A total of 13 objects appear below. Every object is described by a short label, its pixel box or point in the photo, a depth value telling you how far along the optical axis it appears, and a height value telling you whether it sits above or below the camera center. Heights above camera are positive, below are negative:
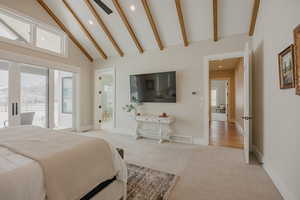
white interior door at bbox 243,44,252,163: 2.71 -0.07
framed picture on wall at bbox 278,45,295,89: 1.64 +0.39
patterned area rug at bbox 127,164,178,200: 1.83 -1.18
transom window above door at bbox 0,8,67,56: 3.58 +1.91
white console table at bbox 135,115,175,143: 4.07 -0.80
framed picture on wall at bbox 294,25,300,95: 1.43 +0.43
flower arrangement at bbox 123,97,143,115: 4.74 -0.17
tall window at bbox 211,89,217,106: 9.83 +0.23
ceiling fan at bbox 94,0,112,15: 2.29 +1.52
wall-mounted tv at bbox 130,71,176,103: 4.18 +0.41
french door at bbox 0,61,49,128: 3.58 +0.19
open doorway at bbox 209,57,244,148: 4.36 -0.36
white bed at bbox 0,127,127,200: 0.90 -0.51
